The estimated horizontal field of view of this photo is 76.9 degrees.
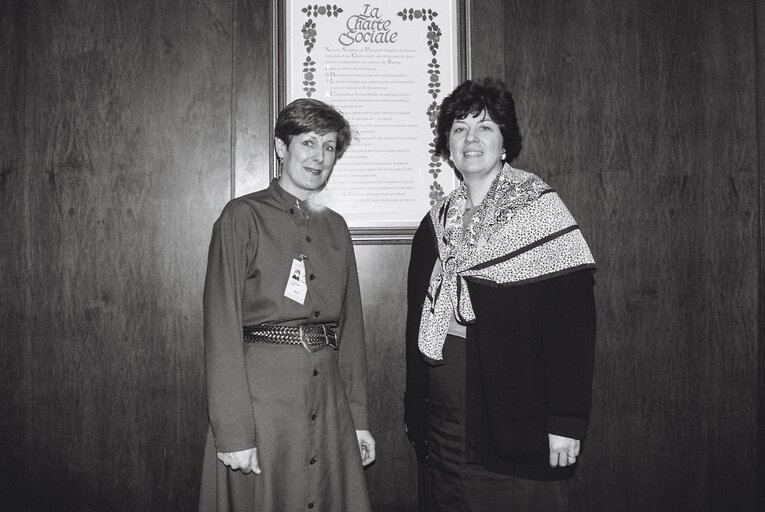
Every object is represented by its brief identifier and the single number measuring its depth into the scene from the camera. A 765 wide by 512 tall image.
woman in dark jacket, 1.32
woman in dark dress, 1.32
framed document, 1.97
